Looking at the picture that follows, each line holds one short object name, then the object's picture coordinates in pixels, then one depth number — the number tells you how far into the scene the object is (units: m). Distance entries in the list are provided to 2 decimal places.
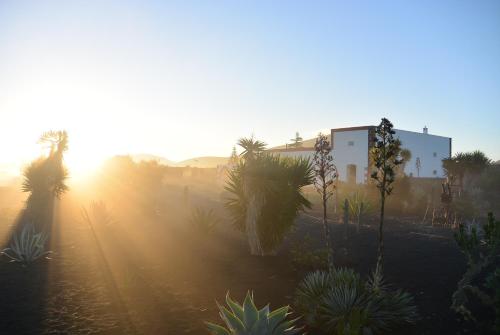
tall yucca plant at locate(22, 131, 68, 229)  19.84
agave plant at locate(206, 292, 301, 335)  4.39
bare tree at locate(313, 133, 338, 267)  7.07
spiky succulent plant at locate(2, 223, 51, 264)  9.55
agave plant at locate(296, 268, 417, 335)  5.52
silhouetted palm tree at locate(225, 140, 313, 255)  10.08
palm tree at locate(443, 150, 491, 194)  26.59
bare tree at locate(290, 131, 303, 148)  60.97
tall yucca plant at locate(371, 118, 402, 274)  5.81
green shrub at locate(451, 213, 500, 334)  5.57
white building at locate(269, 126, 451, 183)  32.59
